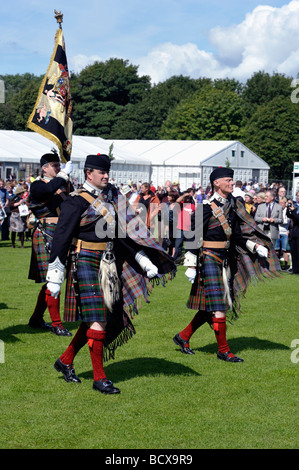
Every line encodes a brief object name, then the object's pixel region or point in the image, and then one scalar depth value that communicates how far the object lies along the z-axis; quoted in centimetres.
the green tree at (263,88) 7881
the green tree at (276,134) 6081
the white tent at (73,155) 3011
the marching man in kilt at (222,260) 724
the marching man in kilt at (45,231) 812
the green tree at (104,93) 7669
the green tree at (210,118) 6481
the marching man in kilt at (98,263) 591
